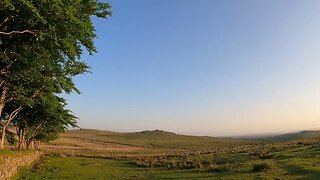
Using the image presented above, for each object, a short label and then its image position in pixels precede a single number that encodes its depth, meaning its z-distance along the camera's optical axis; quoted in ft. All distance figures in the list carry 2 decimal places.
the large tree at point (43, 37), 36.07
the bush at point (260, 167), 70.37
